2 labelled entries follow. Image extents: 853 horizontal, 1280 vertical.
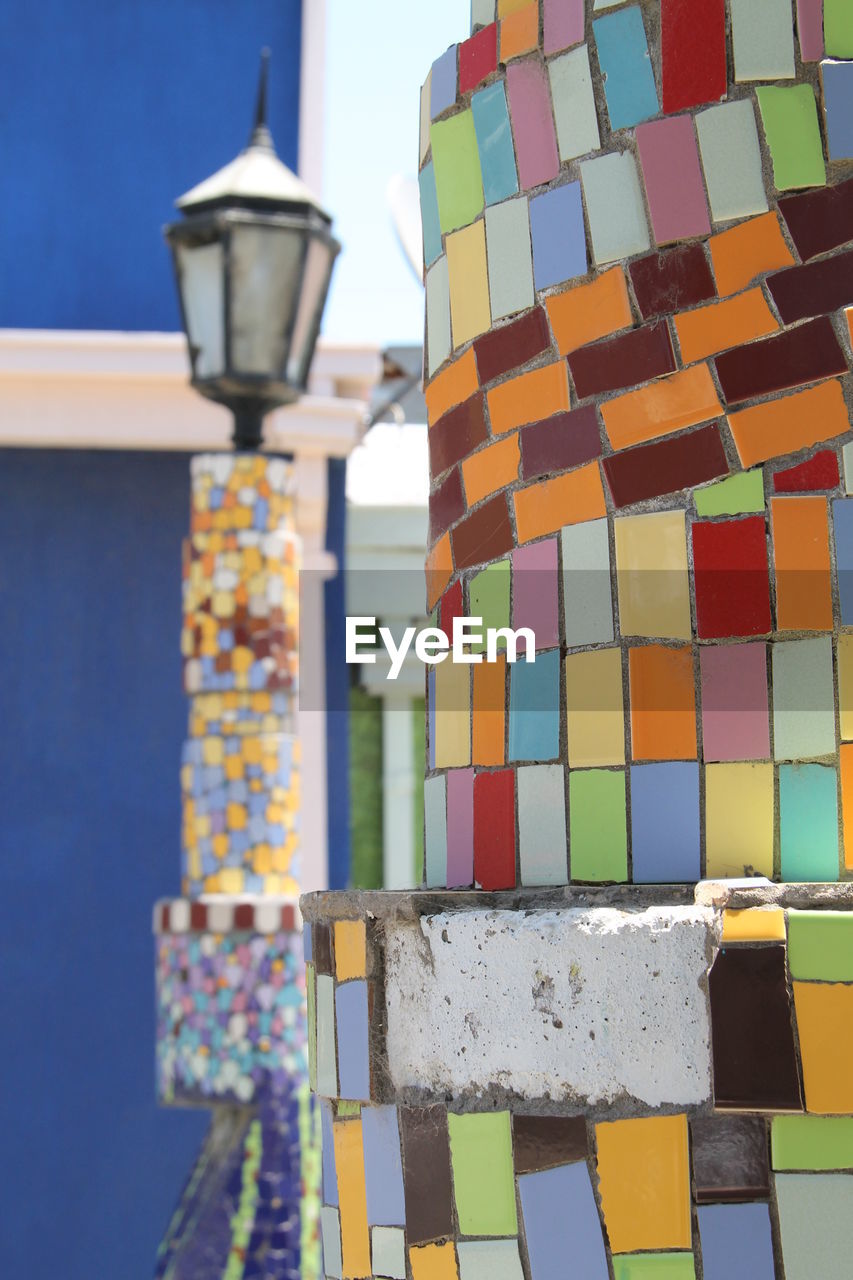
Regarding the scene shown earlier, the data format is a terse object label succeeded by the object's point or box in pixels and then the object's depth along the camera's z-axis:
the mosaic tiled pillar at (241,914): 3.32
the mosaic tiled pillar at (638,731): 1.17
